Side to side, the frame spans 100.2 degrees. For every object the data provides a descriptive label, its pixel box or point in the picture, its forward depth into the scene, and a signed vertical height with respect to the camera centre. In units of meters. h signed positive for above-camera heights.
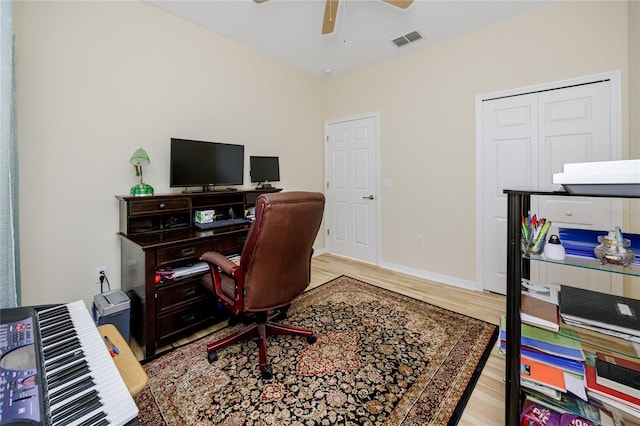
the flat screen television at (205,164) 2.45 +0.47
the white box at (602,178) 0.88 +0.11
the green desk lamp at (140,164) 2.23 +0.41
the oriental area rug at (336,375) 1.39 -1.02
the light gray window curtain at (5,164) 0.97 +0.18
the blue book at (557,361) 1.18 -0.69
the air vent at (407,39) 2.92 +1.93
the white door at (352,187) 3.83 +0.35
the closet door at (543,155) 2.31 +0.51
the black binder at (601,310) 1.07 -0.45
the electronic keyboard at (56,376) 0.48 -0.34
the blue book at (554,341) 1.21 -0.63
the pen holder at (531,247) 1.21 -0.17
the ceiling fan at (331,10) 2.07 +1.65
